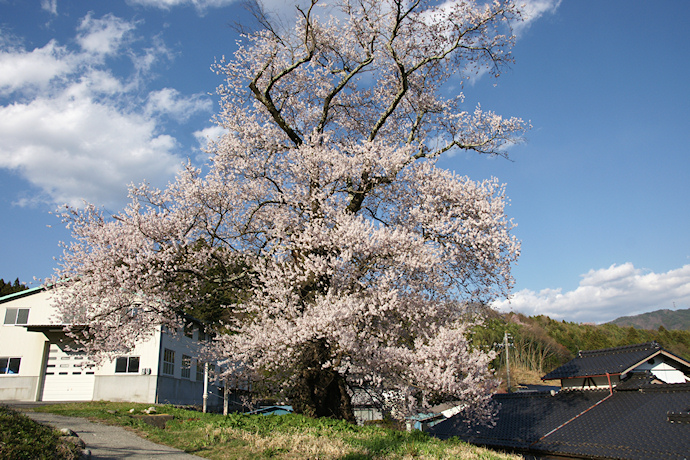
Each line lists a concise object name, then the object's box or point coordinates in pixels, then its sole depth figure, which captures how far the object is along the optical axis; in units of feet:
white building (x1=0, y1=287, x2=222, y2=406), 76.34
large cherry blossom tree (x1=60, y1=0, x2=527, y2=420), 37.76
